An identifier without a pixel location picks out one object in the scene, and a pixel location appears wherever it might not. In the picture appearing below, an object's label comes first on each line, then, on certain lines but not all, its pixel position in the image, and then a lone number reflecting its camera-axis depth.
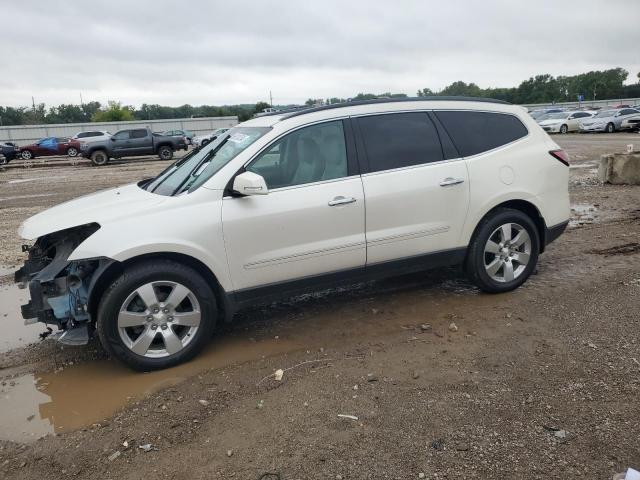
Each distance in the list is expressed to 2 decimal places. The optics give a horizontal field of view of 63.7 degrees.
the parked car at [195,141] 37.05
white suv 3.75
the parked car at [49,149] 31.14
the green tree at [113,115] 79.56
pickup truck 26.11
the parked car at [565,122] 33.91
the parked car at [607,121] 30.66
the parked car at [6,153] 27.39
